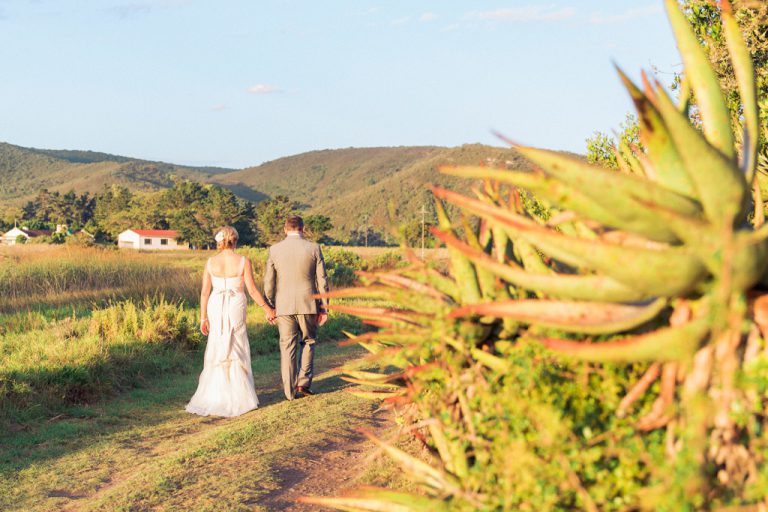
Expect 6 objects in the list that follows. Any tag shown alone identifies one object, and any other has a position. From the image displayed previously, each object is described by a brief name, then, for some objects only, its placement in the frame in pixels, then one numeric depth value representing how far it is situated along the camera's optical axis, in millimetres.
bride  9406
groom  9773
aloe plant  2004
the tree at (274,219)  90375
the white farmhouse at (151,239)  96725
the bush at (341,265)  25922
